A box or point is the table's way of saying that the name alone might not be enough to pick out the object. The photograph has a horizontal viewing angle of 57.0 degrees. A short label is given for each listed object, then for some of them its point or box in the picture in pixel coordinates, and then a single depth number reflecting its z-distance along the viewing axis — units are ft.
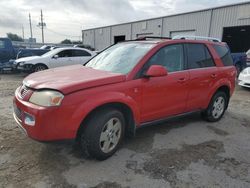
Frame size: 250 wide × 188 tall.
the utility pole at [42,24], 201.98
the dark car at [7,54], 40.27
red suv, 9.23
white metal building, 53.84
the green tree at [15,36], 269.95
